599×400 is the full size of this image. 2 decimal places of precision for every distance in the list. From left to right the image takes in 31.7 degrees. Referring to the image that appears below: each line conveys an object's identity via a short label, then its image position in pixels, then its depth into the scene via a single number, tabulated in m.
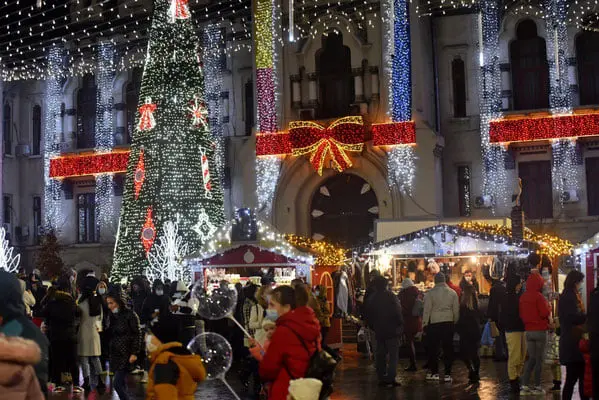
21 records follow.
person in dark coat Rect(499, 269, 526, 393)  15.64
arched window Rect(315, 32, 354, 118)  33.09
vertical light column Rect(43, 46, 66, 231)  38.34
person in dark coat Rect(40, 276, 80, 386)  17.03
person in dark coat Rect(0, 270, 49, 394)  6.56
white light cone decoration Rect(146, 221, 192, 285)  28.00
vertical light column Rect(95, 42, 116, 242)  37.16
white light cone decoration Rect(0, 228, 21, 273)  32.34
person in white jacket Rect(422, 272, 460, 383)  17.19
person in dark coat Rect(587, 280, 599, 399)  11.88
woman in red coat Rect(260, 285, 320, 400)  8.36
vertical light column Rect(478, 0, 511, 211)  31.72
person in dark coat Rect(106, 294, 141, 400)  13.90
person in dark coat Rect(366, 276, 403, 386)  17.31
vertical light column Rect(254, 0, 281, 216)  32.59
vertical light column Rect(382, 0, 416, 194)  31.05
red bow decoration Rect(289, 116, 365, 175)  31.56
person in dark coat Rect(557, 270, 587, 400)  12.97
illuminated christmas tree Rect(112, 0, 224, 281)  28.52
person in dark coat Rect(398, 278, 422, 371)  20.50
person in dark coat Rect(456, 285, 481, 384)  17.08
